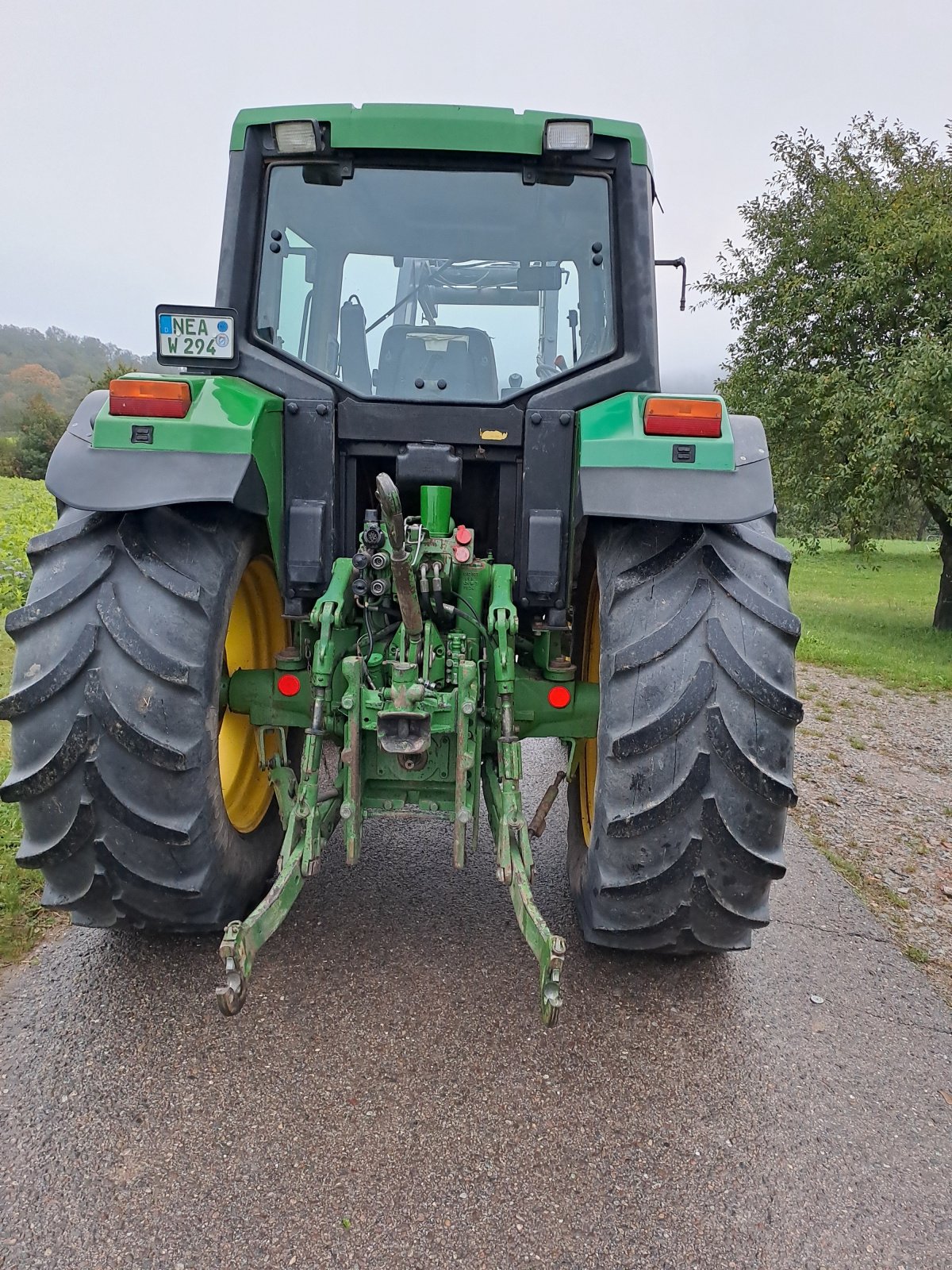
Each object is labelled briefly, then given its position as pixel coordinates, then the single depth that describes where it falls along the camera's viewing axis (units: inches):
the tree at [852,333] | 315.9
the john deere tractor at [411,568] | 86.4
